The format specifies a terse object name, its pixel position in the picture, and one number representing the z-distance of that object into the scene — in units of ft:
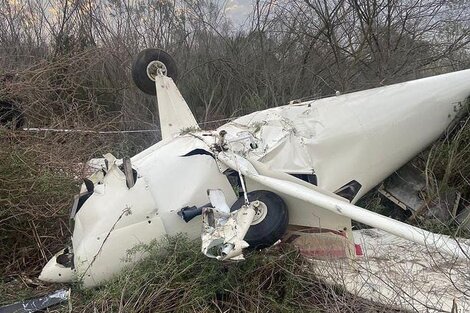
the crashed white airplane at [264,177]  11.14
